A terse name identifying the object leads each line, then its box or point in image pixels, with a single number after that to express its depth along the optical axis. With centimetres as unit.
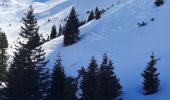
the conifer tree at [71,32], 7475
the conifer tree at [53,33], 12109
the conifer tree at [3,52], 6509
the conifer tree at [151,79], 4809
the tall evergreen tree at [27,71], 3628
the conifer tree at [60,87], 4006
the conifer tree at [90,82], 4303
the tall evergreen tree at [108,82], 4612
